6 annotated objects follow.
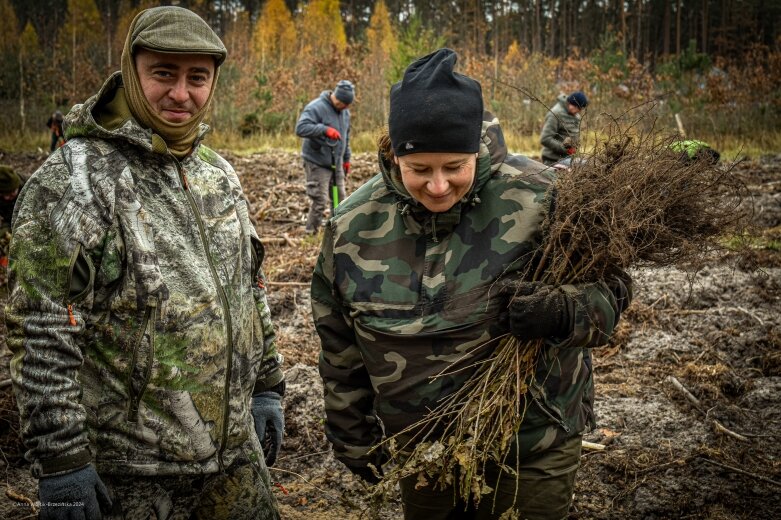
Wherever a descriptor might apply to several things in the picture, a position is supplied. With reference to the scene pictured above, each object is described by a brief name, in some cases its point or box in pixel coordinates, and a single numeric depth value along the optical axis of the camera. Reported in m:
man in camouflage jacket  1.72
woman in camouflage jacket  1.95
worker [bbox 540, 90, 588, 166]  8.59
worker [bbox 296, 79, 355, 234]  8.88
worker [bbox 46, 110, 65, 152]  11.89
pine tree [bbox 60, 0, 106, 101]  18.42
